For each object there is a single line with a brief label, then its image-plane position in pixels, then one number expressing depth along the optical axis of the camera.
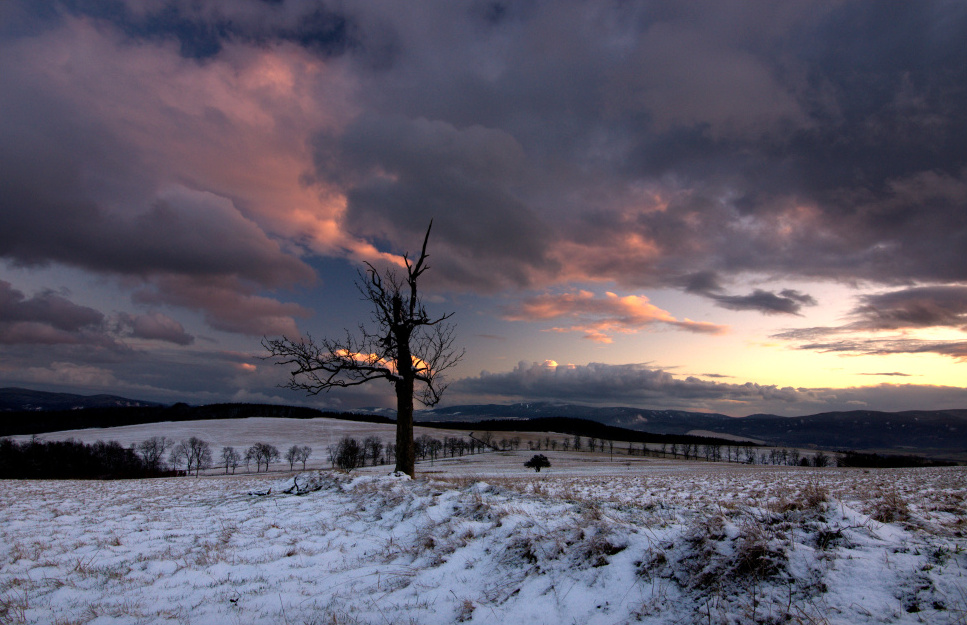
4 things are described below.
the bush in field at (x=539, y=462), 45.97
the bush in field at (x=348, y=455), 70.38
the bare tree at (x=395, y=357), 15.41
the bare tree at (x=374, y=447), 104.39
